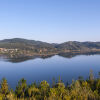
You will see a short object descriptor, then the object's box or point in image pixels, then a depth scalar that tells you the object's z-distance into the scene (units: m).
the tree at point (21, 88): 16.35
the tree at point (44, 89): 14.44
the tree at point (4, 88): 16.24
